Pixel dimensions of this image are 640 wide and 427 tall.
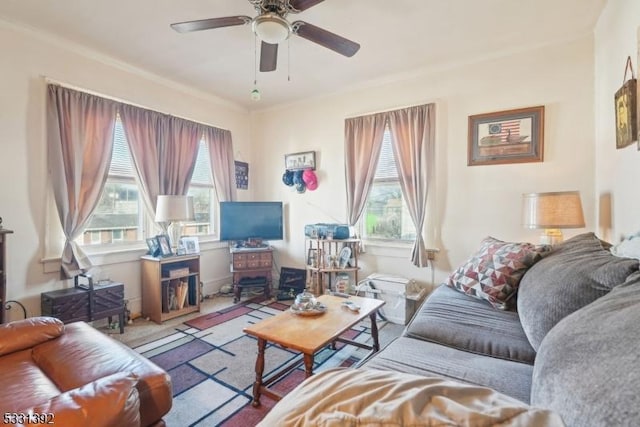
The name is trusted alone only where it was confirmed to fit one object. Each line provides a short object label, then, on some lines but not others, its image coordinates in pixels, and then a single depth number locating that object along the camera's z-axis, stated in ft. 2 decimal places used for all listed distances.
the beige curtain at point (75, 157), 9.00
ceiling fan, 6.31
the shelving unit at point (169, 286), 10.54
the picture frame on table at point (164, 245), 10.91
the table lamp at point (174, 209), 10.62
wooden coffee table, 5.54
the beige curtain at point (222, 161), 13.44
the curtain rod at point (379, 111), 11.20
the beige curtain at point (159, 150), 10.77
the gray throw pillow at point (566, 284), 4.03
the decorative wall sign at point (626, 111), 5.76
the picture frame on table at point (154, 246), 10.84
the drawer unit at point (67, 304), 8.39
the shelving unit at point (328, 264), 11.73
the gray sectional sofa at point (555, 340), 2.03
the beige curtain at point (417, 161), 10.81
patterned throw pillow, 6.31
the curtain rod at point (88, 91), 8.95
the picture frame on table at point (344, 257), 11.76
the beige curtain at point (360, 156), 11.85
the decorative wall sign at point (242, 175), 14.98
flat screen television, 13.33
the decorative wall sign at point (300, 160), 13.62
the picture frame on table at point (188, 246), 11.65
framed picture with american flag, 9.32
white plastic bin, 10.37
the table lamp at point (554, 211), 7.63
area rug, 5.95
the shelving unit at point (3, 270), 7.29
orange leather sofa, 3.26
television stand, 12.77
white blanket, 1.67
